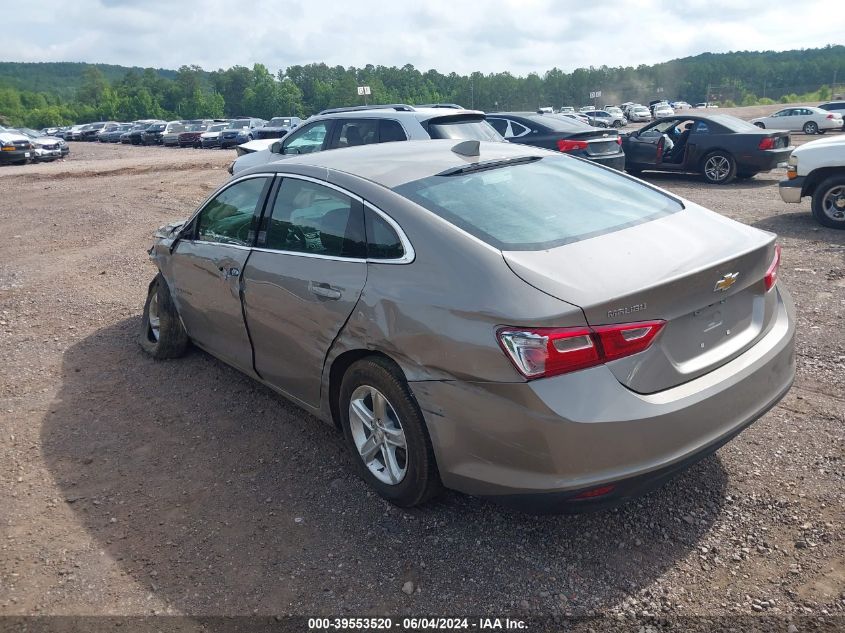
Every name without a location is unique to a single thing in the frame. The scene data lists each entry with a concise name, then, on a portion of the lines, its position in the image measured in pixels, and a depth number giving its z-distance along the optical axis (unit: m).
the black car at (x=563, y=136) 12.40
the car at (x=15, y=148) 27.45
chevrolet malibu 2.64
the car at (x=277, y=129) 27.77
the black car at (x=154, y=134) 47.26
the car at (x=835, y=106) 34.79
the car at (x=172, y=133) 44.41
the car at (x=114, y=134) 53.96
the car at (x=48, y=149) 30.20
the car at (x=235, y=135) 38.03
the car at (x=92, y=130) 58.72
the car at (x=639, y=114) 60.47
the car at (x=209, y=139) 39.85
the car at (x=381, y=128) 9.07
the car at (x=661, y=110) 63.61
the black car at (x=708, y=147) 13.83
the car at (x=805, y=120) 31.58
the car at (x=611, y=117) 49.54
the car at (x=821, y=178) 8.90
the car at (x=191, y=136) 42.62
